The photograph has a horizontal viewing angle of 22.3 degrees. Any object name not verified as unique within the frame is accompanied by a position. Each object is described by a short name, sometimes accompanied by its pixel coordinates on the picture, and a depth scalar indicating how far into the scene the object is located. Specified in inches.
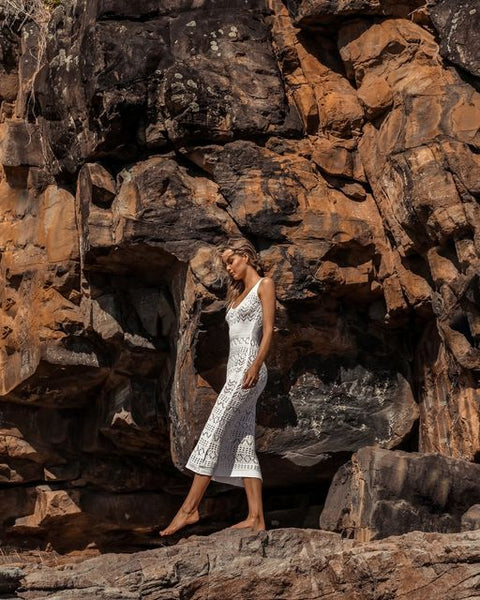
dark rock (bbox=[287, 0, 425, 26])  404.2
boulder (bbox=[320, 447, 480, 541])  339.0
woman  344.5
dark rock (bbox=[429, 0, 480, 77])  384.2
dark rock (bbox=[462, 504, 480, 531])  330.0
